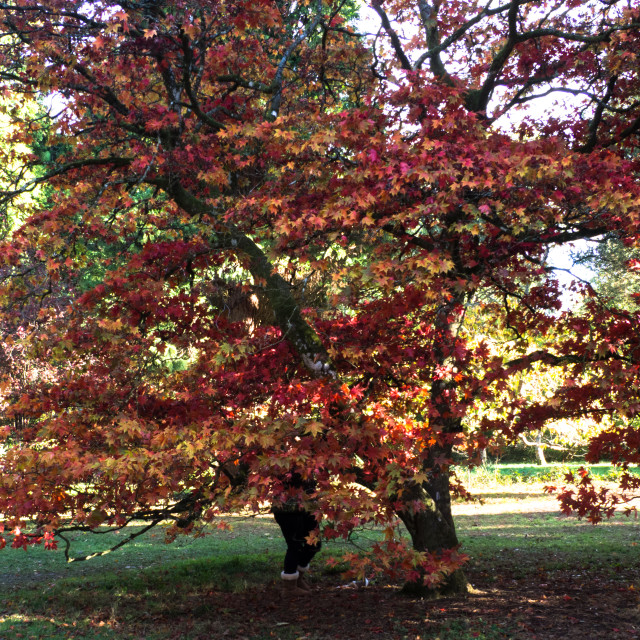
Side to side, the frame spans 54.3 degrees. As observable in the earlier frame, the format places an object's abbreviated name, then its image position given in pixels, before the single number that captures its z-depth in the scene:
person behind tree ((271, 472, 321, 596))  6.20
